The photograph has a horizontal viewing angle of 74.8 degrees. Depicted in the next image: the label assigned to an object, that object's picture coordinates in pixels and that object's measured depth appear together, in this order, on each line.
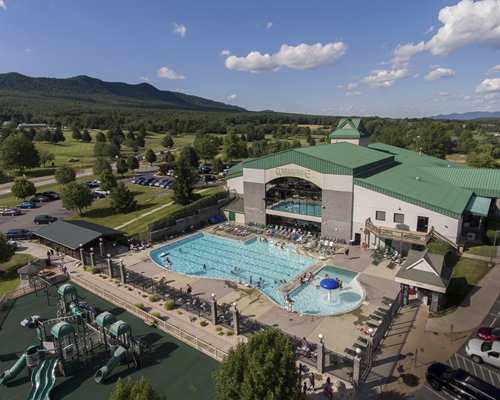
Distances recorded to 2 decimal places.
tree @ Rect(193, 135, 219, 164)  102.56
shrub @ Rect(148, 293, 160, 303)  29.81
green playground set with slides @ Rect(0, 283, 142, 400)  20.77
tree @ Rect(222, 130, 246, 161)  104.96
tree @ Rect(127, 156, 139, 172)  88.81
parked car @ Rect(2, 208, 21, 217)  58.88
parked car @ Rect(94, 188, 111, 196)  69.19
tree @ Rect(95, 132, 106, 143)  127.44
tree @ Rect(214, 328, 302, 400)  13.69
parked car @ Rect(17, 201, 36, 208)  62.93
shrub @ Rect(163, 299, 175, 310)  28.36
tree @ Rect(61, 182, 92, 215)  54.06
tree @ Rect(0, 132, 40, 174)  84.25
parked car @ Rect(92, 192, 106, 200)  68.25
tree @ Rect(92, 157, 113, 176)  81.91
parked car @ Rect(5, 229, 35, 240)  48.19
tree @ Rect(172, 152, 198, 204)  57.97
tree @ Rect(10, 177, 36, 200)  63.91
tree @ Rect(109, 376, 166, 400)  12.31
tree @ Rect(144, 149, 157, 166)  101.62
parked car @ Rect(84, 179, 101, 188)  77.62
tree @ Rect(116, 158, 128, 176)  86.22
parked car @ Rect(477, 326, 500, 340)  21.73
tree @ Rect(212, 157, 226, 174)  85.62
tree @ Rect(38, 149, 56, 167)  95.12
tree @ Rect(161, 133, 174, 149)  132.00
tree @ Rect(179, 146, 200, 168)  85.43
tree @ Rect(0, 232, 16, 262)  35.38
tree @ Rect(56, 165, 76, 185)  68.31
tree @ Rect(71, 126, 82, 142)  136.38
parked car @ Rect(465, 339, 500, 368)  19.98
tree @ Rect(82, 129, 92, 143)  135.50
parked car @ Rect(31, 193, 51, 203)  67.22
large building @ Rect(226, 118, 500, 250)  37.09
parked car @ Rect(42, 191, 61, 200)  68.50
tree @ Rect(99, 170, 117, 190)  65.44
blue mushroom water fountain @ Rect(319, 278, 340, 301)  28.00
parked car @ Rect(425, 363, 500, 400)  16.84
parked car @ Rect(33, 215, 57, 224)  54.06
